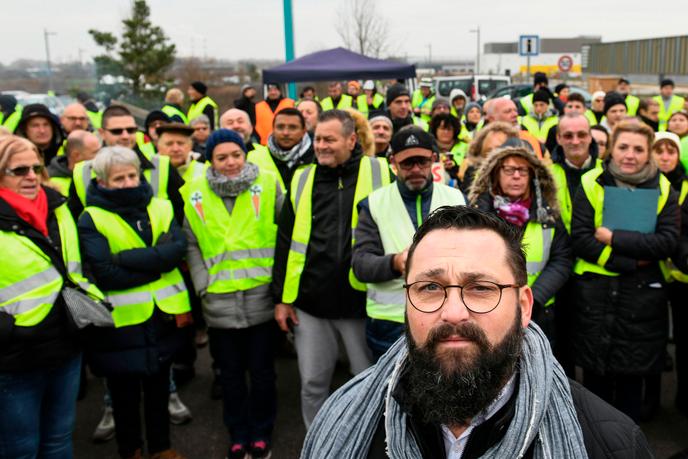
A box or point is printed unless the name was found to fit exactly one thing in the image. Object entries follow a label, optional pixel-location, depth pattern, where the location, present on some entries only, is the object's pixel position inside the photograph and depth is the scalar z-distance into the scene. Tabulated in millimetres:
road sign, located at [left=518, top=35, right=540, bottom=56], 16750
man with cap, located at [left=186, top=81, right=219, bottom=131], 9500
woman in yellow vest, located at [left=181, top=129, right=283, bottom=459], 3807
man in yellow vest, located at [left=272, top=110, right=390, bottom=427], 3676
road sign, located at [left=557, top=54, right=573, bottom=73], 19078
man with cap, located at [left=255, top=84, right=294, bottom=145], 8758
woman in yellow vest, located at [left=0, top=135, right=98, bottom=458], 2990
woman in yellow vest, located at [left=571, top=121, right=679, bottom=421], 3699
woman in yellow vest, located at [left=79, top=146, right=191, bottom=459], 3523
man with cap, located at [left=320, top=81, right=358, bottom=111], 12250
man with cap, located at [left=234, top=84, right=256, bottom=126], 10242
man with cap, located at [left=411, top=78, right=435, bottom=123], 12469
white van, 22531
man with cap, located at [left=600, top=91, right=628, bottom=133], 8047
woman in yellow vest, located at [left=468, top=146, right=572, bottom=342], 3436
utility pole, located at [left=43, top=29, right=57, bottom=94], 44962
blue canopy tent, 8953
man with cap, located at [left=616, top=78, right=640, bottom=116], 10578
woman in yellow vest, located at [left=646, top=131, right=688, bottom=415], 3982
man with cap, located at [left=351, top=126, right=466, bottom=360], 3324
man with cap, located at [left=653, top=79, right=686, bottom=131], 10900
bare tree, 26844
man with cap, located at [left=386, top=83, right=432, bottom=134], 7844
